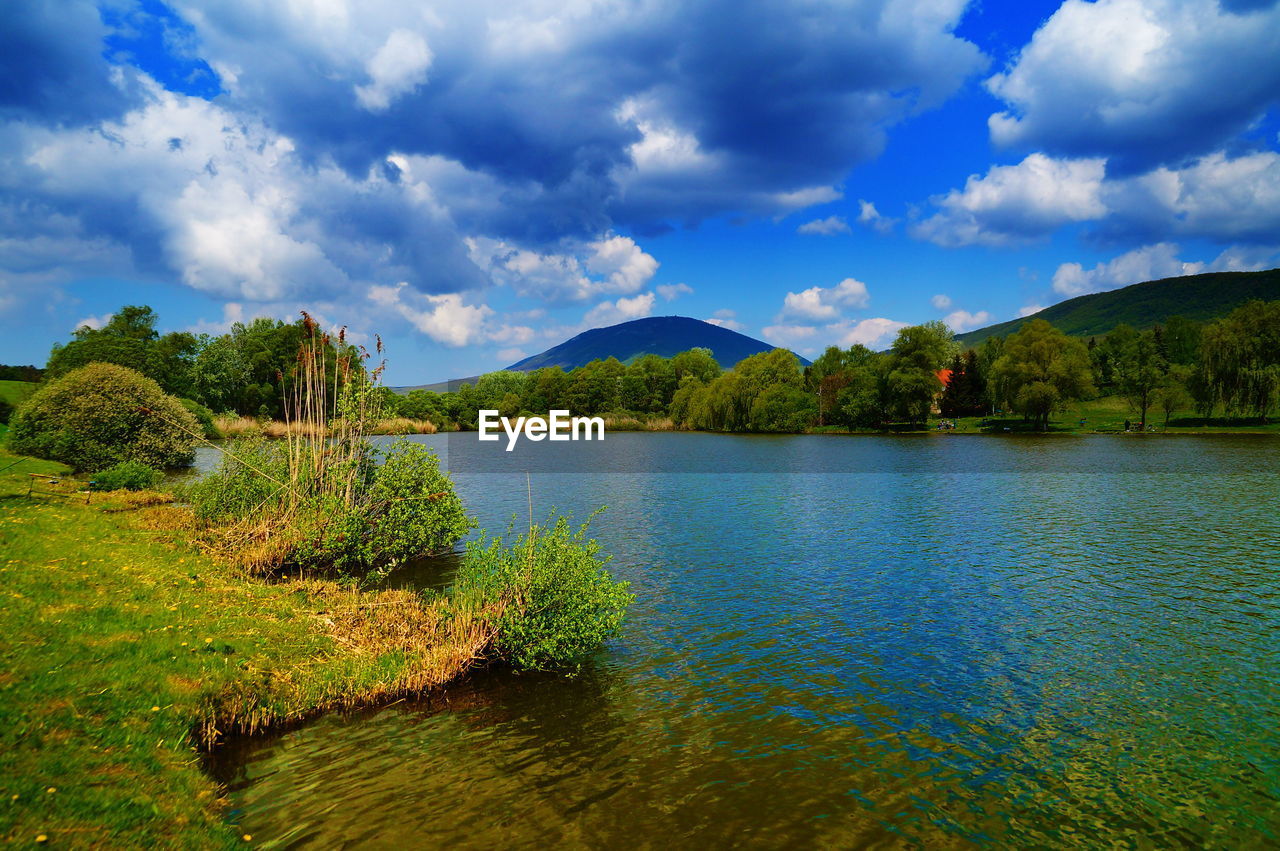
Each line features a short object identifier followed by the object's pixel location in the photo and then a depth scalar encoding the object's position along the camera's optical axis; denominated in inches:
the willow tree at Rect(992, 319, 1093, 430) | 3740.2
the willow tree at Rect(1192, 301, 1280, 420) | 3225.9
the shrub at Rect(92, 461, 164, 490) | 1296.8
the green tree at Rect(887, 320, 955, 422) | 4092.0
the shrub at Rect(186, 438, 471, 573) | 780.6
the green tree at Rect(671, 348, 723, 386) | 6555.1
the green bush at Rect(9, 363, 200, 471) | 1524.4
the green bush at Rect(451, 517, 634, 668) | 542.9
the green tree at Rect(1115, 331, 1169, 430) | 3726.1
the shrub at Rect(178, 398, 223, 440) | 2655.0
